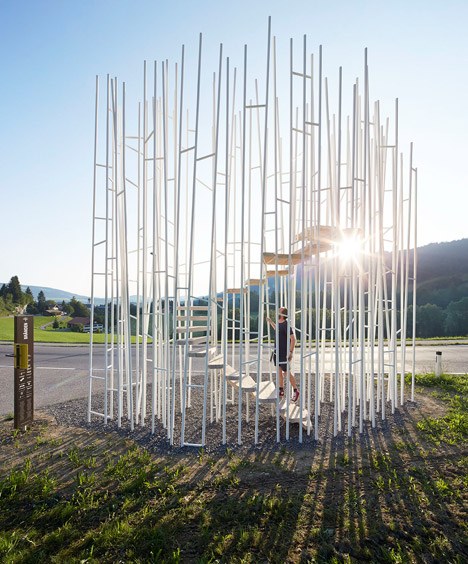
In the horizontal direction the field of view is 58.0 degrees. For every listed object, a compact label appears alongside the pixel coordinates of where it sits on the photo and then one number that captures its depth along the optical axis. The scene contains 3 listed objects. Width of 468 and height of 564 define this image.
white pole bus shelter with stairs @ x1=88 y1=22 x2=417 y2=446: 4.75
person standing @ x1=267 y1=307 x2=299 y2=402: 6.04
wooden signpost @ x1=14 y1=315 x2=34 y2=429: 5.41
